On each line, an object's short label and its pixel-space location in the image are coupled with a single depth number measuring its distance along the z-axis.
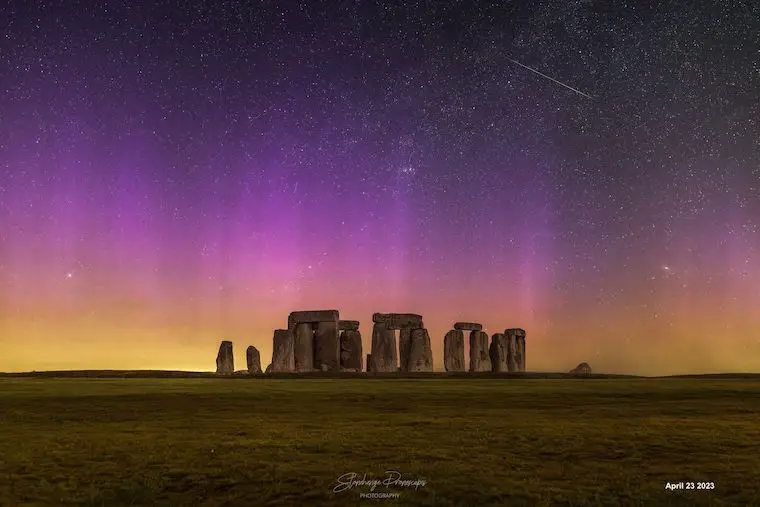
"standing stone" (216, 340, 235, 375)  44.00
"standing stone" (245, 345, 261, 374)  44.88
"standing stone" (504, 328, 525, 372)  49.16
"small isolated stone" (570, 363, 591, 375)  48.47
